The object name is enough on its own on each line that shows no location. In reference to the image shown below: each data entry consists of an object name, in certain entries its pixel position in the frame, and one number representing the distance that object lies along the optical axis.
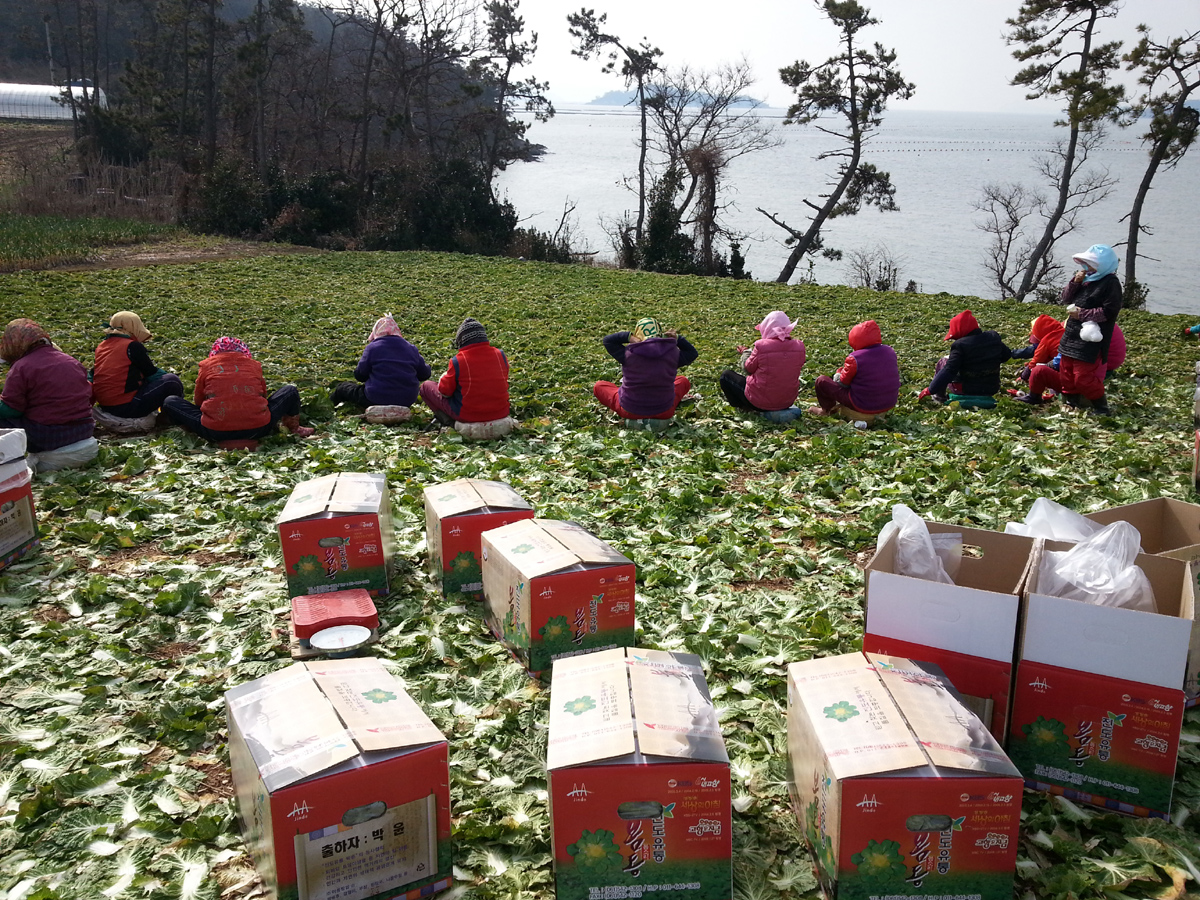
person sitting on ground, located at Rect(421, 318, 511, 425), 7.95
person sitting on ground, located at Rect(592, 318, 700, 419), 8.28
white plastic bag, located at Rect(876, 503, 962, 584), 3.66
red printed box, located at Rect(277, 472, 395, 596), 4.60
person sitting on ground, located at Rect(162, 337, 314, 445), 7.49
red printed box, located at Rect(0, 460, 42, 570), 5.14
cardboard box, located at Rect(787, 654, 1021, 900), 2.57
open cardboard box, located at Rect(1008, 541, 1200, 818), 3.01
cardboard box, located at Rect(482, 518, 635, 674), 3.85
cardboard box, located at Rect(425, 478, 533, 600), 4.69
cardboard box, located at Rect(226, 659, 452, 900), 2.55
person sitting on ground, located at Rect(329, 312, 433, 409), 8.63
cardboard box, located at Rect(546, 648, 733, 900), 2.61
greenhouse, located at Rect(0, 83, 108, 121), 60.75
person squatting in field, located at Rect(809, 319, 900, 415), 8.48
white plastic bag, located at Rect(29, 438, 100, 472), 6.88
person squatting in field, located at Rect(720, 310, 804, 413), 8.59
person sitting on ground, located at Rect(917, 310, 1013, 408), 9.22
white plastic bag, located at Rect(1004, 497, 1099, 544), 4.11
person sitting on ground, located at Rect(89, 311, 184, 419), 7.84
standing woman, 8.71
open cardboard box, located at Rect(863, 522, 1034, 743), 3.21
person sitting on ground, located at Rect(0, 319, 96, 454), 6.84
